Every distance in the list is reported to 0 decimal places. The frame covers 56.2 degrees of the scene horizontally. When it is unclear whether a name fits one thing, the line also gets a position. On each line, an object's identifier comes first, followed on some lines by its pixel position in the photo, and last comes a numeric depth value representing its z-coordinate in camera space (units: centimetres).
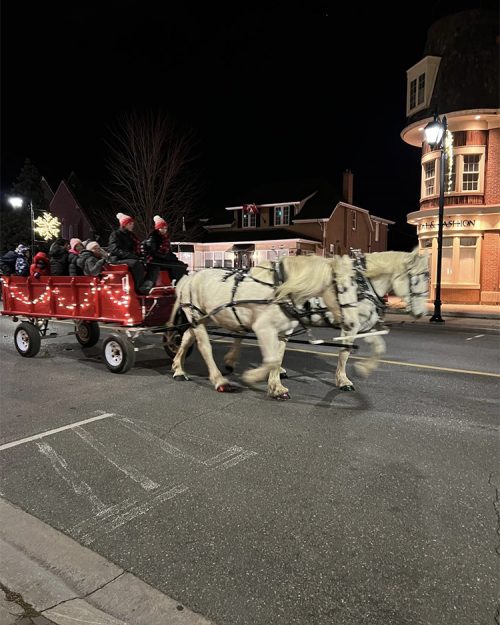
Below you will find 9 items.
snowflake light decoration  3675
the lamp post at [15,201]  2461
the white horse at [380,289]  675
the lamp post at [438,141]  1650
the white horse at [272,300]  605
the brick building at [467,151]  2125
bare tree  2909
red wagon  786
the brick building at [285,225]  3319
